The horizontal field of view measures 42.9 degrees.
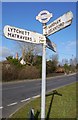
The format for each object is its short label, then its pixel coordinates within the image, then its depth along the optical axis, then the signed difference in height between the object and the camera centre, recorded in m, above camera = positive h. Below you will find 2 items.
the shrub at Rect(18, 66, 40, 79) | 14.84 -1.70
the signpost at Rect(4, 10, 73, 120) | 1.57 +0.49
